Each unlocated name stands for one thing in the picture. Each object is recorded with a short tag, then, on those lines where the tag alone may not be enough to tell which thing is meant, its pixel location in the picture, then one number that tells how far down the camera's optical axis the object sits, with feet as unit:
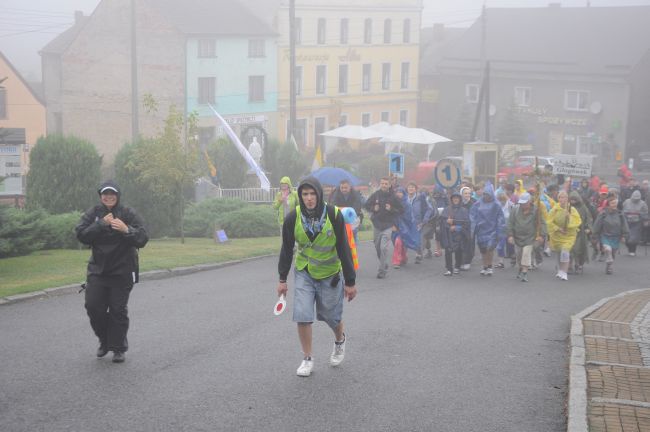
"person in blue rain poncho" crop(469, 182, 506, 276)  50.31
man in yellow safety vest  24.85
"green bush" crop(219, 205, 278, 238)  72.28
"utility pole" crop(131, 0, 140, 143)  109.50
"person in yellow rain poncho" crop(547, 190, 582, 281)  50.16
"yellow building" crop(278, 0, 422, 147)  188.96
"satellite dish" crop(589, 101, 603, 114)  186.19
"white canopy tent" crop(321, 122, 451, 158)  127.24
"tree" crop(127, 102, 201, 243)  60.90
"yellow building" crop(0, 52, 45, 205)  158.81
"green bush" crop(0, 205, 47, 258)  47.14
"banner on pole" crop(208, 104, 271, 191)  89.56
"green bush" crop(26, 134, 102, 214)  62.08
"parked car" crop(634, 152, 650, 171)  163.64
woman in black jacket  25.85
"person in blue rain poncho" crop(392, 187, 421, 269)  52.20
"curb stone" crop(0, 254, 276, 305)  36.42
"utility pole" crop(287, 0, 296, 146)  110.93
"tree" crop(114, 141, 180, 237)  64.85
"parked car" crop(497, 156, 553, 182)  131.95
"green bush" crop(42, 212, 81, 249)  54.95
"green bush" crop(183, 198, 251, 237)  74.84
